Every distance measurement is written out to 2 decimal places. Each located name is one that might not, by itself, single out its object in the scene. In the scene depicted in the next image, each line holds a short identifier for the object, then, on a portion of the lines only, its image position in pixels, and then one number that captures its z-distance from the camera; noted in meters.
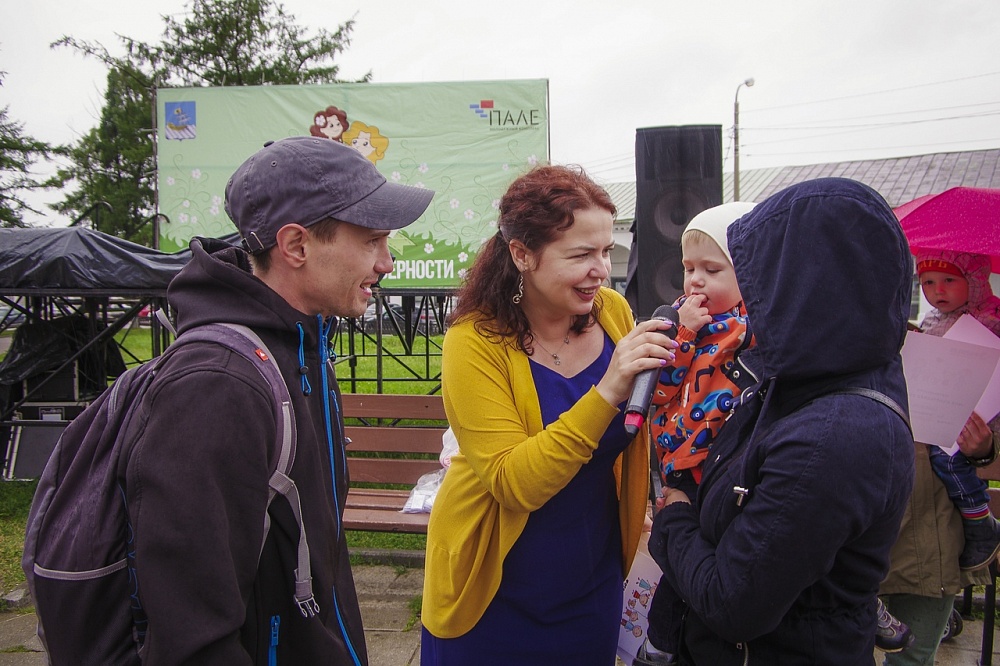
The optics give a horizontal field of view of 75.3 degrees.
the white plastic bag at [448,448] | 1.95
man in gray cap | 1.04
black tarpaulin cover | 5.99
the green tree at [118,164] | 23.41
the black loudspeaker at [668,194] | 3.98
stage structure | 6.02
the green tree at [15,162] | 19.31
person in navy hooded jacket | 1.09
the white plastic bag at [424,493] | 4.12
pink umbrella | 2.40
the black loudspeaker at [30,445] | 6.41
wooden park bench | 4.02
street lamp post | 21.39
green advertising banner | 7.15
